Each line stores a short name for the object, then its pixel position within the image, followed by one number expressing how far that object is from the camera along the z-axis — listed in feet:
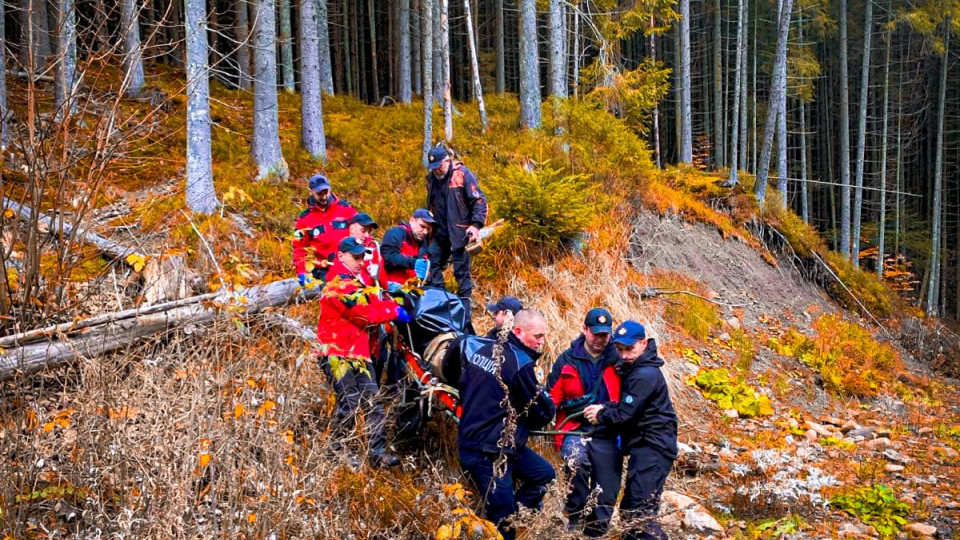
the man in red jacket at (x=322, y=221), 22.80
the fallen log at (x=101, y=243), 22.83
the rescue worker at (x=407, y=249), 20.95
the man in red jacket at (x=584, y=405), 15.96
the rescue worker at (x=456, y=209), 24.52
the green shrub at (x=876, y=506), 19.99
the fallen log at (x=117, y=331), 15.99
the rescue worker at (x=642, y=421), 15.48
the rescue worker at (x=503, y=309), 17.84
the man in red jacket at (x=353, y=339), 16.73
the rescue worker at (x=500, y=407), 14.71
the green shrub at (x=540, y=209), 29.48
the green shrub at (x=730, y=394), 27.50
